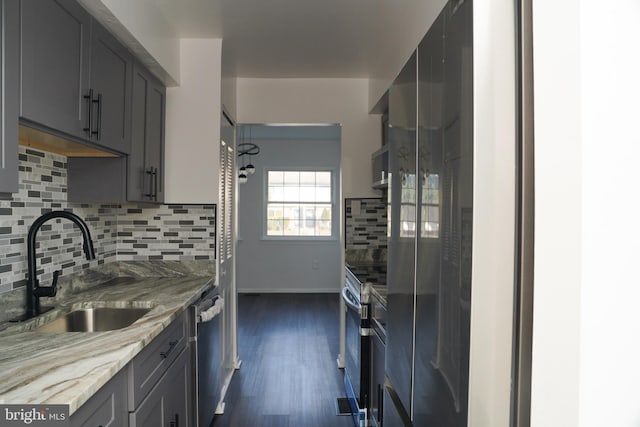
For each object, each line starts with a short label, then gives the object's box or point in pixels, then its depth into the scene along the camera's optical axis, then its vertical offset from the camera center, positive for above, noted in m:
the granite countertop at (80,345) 1.03 -0.41
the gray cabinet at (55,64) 1.33 +0.53
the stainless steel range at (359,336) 2.45 -0.72
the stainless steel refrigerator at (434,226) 0.78 -0.01
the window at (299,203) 7.12 +0.27
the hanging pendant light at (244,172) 5.23 +0.59
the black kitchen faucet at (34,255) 1.74 -0.16
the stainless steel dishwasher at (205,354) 2.27 -0.79
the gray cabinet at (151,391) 1.19 -0.60
